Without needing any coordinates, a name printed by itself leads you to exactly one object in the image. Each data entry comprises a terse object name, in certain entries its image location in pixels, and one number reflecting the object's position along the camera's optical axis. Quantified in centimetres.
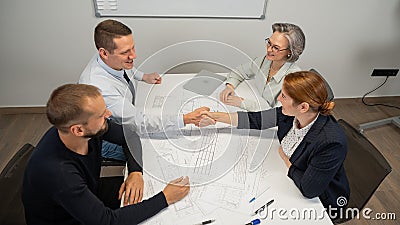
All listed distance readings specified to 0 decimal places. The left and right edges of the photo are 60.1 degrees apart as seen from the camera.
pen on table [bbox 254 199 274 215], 122
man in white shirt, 157
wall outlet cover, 294
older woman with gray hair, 175
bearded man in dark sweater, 109
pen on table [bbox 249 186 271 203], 126
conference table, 121
